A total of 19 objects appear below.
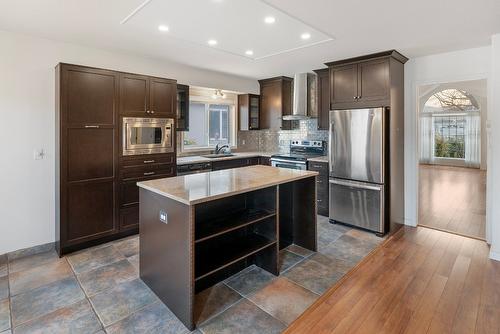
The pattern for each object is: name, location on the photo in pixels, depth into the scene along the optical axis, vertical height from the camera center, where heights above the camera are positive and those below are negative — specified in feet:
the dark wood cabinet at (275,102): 18.88 +4.42
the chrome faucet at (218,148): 18.44 +1.23
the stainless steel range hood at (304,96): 17.25 +4.37
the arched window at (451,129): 33.14 +4.76
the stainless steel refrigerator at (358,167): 12.66 -0.04
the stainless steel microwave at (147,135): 12.03 +1.43
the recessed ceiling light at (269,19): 9.01 +4.79
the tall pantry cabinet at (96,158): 10.58 +0.40
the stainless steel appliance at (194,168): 14.39 -0.05
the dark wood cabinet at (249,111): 19.58 +3.89
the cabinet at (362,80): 12.54 +4.05
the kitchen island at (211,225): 6.91 -1.71
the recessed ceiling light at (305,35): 10.44 +4.91
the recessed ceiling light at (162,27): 9.64 +4.85
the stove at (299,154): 16.47 +0.79
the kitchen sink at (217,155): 17.14 +0.75
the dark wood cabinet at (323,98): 16.19 +4.02
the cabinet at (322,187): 15.26 -1.13
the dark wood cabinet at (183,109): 15.43 +3.21
